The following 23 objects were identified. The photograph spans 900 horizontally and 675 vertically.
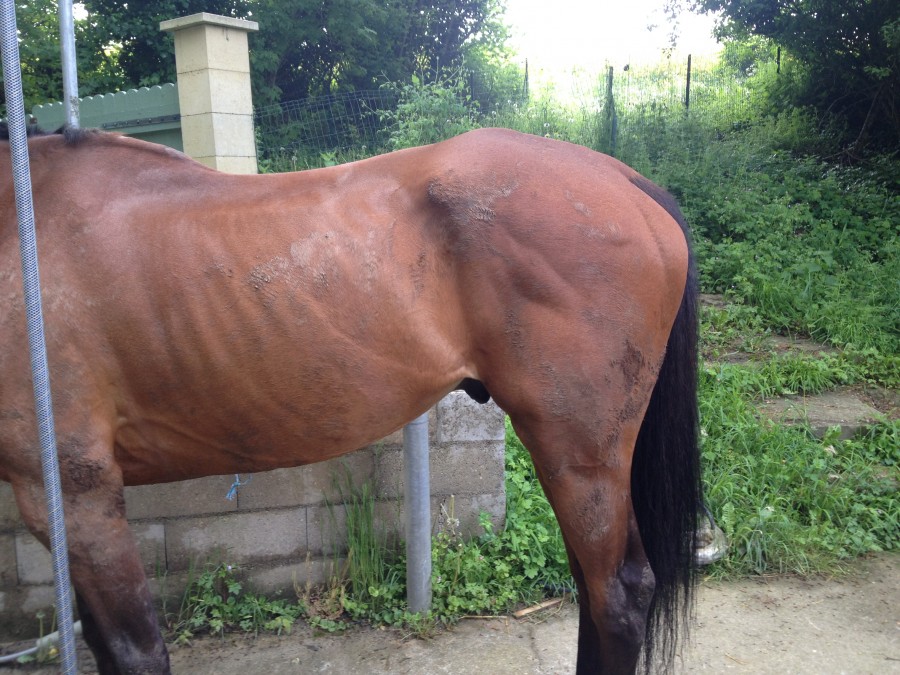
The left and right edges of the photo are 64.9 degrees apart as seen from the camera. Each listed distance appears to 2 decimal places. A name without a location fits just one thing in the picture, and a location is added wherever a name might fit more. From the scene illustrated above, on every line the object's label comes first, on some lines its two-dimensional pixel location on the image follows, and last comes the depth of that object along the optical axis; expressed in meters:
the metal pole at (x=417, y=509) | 2.87
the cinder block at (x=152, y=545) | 2.91
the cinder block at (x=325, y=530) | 3.06
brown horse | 1.80
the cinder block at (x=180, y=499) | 2.88
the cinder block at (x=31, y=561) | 2.78
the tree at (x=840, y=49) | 8.42
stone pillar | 4.17
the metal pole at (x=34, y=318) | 1.38
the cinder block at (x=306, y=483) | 2.99
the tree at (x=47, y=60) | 9.34
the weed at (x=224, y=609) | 2.90
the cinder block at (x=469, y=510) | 3.19
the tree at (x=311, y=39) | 10.32
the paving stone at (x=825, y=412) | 3.96
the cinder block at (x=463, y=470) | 3.14
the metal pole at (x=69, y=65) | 2.81
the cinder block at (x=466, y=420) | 3.12
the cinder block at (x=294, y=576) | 3.03
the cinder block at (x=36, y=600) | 2.82
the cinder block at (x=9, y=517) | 2.77
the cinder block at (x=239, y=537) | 2.94
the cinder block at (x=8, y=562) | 2.78
